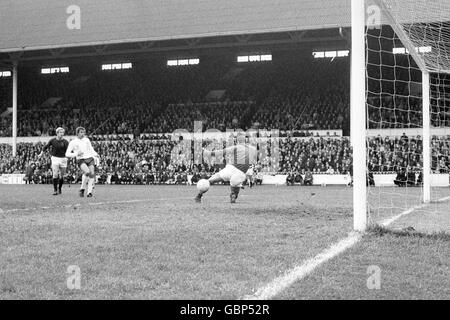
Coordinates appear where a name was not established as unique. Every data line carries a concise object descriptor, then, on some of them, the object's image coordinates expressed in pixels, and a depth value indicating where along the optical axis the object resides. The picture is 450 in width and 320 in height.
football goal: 7.69
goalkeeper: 12.76
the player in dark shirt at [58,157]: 17.50
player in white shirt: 15.97
